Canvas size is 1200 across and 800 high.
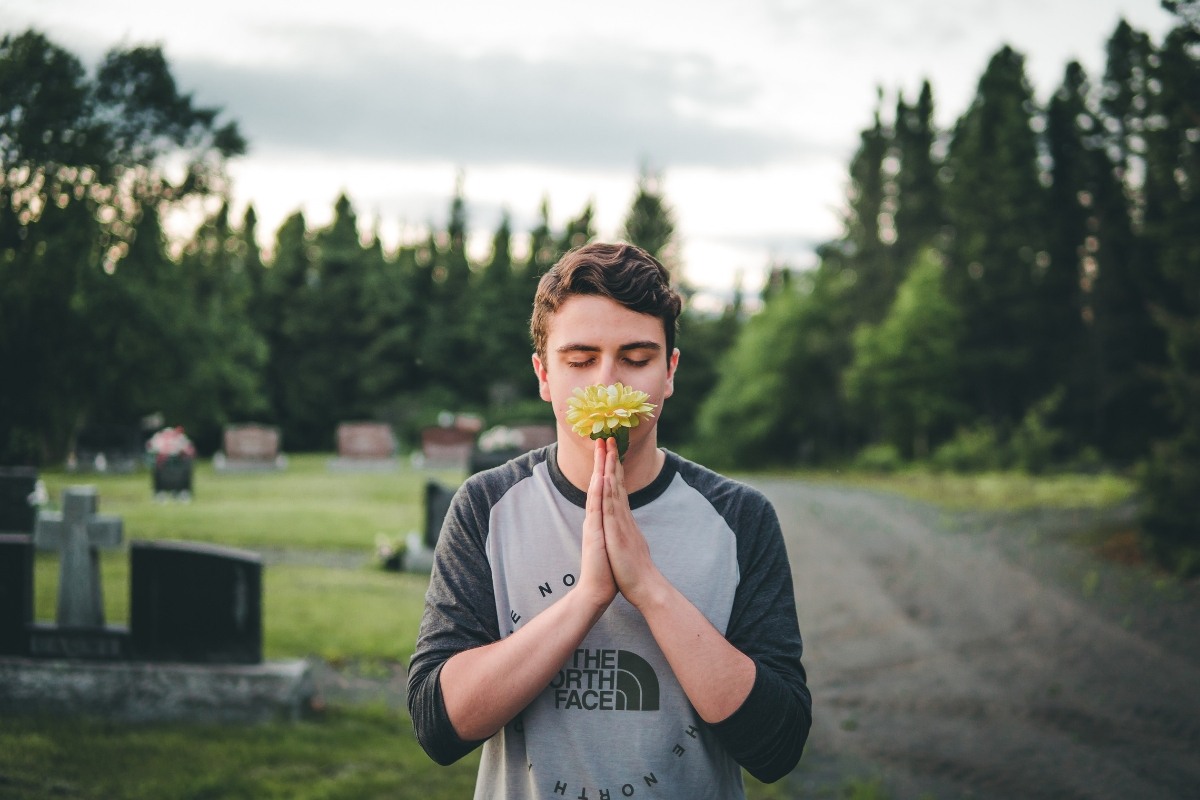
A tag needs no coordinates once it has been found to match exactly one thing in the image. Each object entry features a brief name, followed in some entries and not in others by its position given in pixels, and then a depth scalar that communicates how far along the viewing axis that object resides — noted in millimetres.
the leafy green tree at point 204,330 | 10852
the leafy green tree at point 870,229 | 49719
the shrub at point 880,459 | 42688
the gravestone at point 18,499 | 9734
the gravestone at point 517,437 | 33938
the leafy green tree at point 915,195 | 51656
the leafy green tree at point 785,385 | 50906
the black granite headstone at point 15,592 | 7168
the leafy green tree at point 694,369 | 55344
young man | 2047
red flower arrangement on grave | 20812
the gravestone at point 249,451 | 31625
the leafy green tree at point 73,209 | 6723
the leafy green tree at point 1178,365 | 13078
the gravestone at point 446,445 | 36750
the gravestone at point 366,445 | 35062
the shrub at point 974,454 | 35438
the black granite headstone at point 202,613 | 7172
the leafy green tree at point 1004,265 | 42812
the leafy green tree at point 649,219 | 56812
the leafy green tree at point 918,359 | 43125
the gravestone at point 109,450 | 12789
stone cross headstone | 7543
